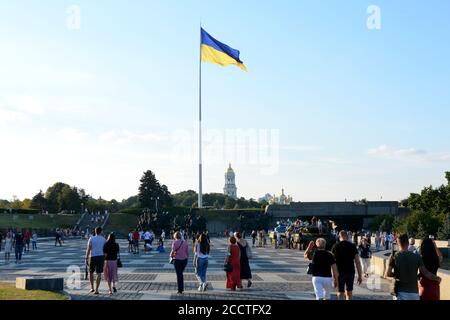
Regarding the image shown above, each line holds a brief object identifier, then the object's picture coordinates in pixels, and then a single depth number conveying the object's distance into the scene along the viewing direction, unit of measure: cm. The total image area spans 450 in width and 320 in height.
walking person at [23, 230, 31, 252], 3965
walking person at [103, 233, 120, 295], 1578
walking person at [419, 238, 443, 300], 1027
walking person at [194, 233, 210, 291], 1622
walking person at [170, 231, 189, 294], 1584
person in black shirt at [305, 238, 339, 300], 1163
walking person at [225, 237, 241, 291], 1659
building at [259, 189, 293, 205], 14475
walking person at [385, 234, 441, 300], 996
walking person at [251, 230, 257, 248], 4822
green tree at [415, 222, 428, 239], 4506
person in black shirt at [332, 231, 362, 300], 1256
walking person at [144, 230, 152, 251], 3803
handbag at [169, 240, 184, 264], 1609
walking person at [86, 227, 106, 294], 1583
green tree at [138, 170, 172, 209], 10912
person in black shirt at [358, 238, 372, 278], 2159
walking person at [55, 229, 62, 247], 4834
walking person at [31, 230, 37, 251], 4281
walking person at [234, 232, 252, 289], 1730
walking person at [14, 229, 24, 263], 2983
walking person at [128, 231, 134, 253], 3716
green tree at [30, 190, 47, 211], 11938
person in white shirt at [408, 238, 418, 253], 1830
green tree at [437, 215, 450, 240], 4462
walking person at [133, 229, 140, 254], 3641
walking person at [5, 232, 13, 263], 2958
